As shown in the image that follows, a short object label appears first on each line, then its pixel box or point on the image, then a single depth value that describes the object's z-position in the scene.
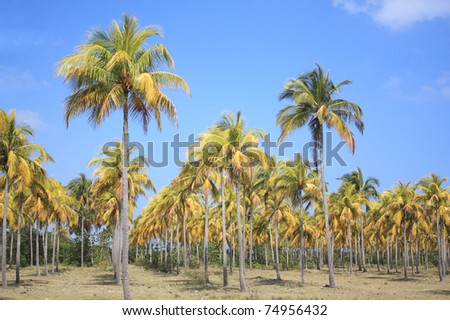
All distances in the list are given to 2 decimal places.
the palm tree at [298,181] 36.91
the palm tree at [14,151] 27.73
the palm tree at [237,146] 27.88
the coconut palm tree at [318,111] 30.15
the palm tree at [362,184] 53.47
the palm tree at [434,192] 40.16
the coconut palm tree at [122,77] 18.81
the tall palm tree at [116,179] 33.09
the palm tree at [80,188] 62.00
